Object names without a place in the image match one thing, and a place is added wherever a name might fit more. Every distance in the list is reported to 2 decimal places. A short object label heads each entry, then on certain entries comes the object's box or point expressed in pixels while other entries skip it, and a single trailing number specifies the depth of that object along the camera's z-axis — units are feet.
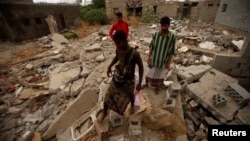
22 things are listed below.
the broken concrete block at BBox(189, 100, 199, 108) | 10.54
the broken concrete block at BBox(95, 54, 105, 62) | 15.66
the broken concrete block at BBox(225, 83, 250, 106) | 9.53
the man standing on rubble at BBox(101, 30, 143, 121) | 6.20
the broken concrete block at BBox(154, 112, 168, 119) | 7.58
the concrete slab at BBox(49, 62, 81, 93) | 12.80
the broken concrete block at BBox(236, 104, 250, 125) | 8.82
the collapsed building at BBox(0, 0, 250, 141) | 7.72
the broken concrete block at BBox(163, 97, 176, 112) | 8.32
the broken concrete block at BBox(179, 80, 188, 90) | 11.40
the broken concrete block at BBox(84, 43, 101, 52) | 17.84
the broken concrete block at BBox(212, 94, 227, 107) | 9.51
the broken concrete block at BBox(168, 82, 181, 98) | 8.48
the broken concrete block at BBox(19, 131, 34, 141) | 8.16
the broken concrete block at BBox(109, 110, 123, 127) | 7.38
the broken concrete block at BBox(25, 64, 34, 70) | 15.80
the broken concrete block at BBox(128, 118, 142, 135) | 7.14
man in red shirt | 11.88
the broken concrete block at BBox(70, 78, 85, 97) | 11.82
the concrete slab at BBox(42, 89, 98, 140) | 8.78
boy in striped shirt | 7.93
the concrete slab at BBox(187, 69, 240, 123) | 9.43
